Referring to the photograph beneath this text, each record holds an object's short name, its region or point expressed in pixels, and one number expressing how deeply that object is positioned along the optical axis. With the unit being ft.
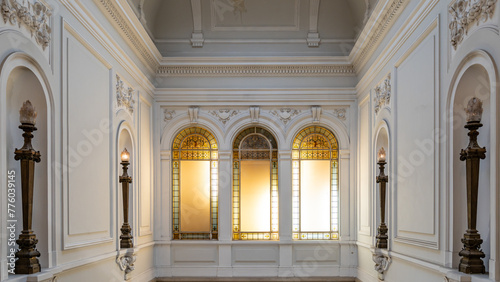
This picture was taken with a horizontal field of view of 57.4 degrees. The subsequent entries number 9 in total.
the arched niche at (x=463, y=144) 18.45
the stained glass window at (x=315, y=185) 42.01
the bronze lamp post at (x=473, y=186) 17.35
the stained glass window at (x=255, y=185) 42.16
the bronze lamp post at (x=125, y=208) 30.58
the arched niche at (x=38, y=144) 18.71
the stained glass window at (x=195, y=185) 41.93
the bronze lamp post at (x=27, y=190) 17.67
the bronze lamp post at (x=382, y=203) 30.27
